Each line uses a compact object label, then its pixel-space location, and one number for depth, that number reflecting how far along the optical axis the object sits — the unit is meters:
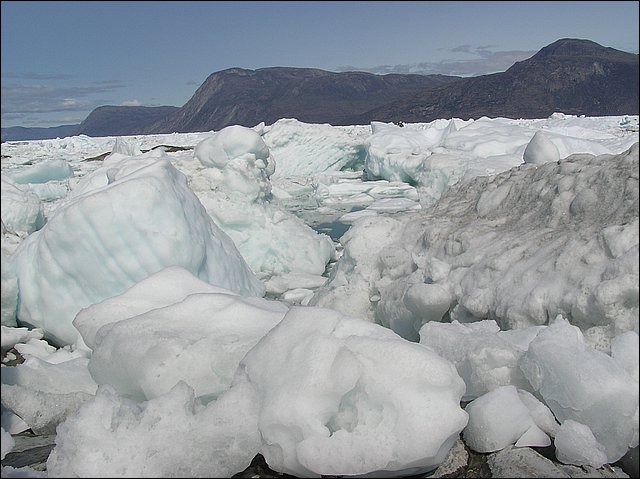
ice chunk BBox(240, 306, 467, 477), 1.98
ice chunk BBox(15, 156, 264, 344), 5.32
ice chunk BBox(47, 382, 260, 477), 1.90
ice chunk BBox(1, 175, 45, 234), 8.21
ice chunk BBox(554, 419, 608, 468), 2.02
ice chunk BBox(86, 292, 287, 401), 2.54
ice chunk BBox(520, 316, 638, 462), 2.00
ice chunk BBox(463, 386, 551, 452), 2.17
